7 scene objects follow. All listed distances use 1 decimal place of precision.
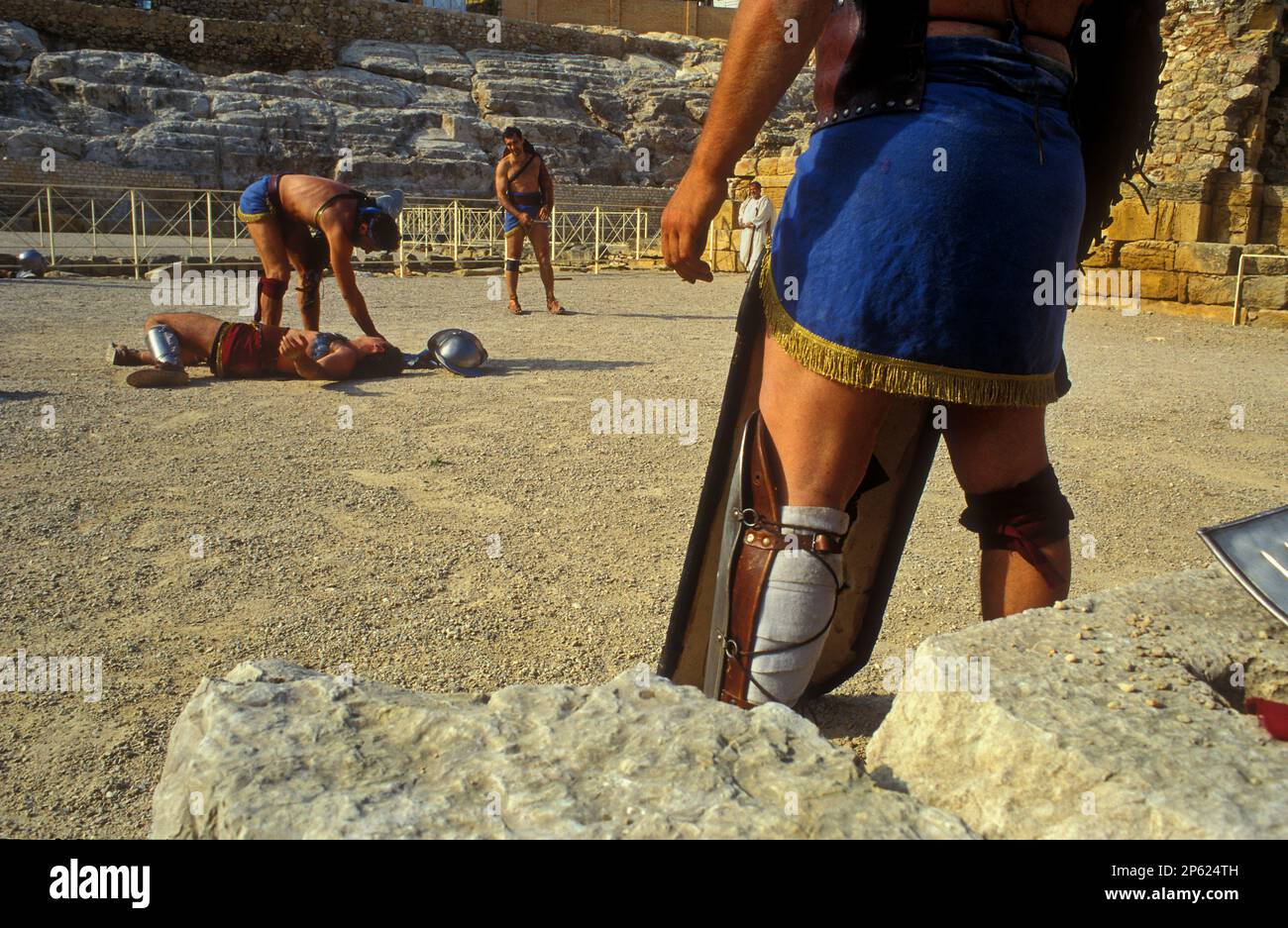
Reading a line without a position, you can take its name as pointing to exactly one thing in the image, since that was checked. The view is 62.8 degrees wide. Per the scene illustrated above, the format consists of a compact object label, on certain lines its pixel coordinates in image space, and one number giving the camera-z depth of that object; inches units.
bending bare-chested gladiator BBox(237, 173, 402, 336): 271.1
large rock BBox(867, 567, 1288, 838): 48.6
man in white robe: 548.1
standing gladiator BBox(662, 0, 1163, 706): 67.2
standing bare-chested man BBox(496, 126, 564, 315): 378.6
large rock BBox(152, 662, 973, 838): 46.2
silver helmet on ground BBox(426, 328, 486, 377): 265.0
